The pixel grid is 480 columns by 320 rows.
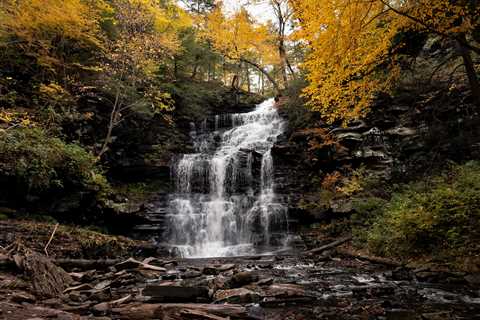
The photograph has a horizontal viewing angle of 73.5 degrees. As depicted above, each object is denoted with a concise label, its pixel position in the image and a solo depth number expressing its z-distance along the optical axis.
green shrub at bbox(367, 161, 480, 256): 7.20
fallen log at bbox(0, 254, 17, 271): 5.76
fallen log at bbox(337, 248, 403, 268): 8.04
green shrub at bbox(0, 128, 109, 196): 10.80
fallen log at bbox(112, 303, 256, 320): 4.11
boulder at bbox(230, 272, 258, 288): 6.30
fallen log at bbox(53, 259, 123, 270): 7.92
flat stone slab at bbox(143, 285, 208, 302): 5.04
